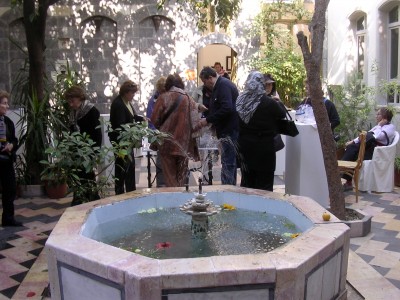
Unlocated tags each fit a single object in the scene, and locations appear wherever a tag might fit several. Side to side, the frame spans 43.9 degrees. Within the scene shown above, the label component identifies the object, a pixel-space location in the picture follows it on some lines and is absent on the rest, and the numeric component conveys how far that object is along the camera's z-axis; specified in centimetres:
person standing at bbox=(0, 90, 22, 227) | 527
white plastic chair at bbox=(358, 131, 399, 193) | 704
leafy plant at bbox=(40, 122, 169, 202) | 436
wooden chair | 620
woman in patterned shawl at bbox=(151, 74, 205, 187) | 559
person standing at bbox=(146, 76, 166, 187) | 643
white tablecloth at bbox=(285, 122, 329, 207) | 586
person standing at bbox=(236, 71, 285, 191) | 511
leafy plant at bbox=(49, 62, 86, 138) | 676
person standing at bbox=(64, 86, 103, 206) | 532
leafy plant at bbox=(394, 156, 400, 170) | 733
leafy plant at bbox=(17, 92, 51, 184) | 675
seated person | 723
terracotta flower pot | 681
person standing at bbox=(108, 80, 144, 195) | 563
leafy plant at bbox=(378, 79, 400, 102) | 842
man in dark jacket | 588
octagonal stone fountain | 250
